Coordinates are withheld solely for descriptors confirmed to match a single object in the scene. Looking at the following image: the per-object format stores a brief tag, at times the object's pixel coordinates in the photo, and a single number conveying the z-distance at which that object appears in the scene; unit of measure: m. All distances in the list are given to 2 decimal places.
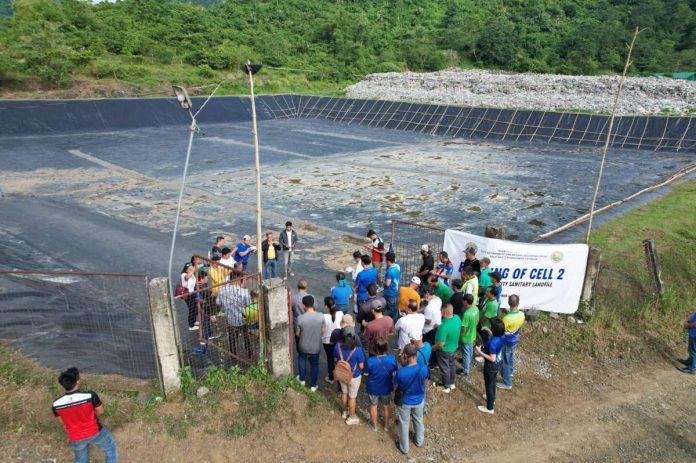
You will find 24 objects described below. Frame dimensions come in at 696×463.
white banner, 8.50
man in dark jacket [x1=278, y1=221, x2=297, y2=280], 10.64
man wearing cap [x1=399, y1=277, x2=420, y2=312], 7.47
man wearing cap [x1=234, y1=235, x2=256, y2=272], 10.05
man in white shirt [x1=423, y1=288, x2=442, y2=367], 7.07
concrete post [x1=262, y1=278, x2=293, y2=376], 6.53
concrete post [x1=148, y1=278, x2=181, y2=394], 6.08
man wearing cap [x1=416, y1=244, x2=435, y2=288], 8.85
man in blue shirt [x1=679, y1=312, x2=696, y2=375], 7.49
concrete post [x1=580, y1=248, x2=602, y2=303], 8.62
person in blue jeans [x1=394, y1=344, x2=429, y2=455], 5.48
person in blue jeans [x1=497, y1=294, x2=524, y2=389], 6.68
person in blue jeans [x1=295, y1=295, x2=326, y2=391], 6.43
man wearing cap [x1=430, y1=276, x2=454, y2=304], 7.98
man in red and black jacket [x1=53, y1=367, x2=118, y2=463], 4.78
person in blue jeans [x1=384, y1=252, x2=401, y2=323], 8.25
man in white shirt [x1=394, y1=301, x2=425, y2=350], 6.59
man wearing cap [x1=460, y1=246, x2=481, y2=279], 8.22
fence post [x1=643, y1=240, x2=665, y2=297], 9.35
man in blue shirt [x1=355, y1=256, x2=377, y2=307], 8.16
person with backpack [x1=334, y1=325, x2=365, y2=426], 5.93
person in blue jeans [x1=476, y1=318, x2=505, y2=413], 6.21
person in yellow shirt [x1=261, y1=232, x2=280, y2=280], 10.27
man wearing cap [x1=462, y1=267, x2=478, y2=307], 7.57
